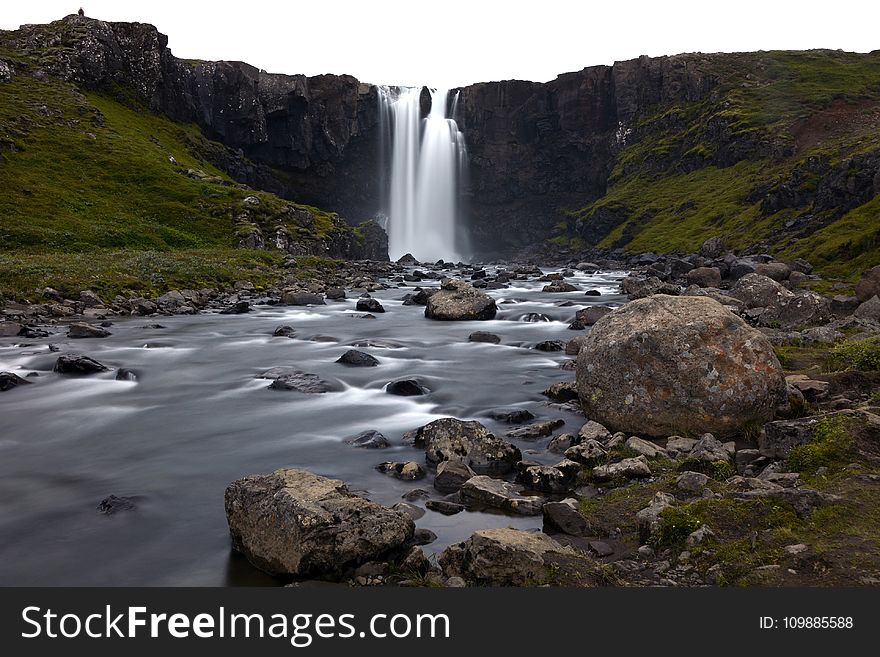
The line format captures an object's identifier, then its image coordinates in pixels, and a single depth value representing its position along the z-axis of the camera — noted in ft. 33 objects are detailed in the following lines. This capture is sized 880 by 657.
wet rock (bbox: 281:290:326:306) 137.28
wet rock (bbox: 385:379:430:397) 60.49
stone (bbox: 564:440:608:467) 36.81
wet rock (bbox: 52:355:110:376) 66.54
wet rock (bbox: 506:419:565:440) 44.25
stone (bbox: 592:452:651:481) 33.91
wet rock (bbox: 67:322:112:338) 88.79
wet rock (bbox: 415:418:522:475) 37.78
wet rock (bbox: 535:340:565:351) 80.23
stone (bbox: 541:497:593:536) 28.60
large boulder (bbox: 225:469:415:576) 25.11
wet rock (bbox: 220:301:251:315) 120.92
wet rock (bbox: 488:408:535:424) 49.55
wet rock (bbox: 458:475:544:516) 31.65
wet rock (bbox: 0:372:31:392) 60.44
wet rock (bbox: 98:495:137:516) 33.63
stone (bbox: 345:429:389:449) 44.47
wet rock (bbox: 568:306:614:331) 99.39
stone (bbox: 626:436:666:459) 36.81
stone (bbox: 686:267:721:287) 155.45
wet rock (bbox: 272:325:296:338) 96.27
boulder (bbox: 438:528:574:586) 22.88
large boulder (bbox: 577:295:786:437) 39.91
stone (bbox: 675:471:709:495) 30.12
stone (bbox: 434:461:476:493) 34.65
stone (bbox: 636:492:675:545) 26.35
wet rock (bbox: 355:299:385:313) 126.00
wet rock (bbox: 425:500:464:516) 31.63
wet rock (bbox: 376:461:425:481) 36.99
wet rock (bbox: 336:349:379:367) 73.31
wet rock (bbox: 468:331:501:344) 89.04
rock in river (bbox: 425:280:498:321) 111.41
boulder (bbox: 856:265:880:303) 91.76
